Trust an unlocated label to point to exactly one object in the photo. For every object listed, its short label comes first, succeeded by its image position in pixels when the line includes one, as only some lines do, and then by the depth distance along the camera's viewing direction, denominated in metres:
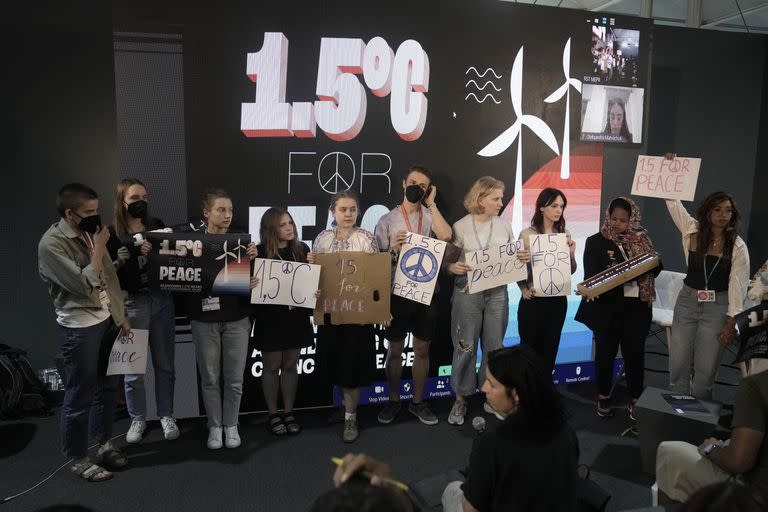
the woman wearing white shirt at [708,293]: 3.89
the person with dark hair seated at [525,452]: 1.82
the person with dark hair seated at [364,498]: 1.10
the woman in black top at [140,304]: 3.68
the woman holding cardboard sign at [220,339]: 3.75
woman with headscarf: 4.24
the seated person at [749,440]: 2.16
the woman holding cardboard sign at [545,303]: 4.20
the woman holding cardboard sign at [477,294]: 4.12
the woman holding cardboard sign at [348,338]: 3.94
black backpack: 4.27
